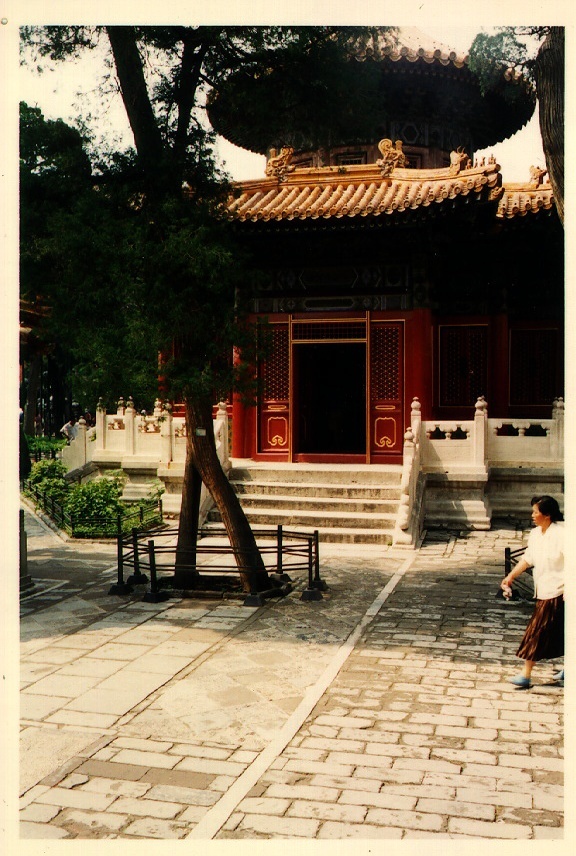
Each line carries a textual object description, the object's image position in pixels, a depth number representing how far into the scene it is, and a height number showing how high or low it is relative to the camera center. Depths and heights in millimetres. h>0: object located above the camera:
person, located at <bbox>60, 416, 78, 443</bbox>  25095 -207
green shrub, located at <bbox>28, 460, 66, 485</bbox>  19312 -1144
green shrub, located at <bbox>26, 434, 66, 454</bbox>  25205 -658
